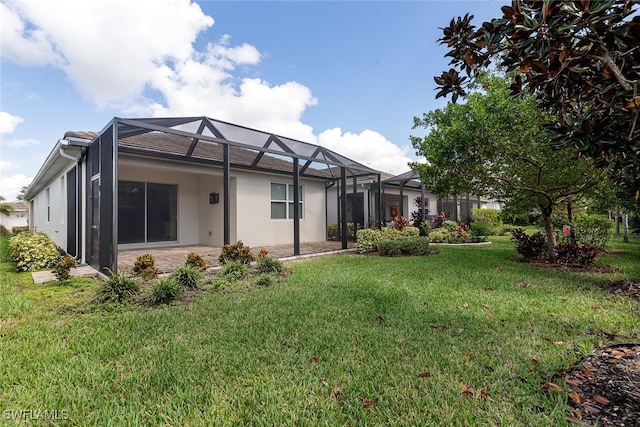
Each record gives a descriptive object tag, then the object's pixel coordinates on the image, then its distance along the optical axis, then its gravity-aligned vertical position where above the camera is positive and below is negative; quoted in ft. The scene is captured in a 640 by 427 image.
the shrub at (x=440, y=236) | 46.94 -2.70
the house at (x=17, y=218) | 89.46 +2.46
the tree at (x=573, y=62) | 6.02 +3.52
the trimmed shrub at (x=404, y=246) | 32.76 -2.96
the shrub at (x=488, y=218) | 64.79 +0.00
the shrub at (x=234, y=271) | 20.07 -3.31
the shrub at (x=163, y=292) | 14.96 -3.46
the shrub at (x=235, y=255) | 23.62 -2.56
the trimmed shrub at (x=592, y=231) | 32.40 -1.59
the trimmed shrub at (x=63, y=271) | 18.19 -2.74
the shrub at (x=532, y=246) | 28.80 -2.76
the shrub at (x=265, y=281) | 18.98 -3.73
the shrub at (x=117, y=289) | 14.87 -3.32
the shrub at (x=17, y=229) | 76.02 -0.79
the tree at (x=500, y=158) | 21.62 +4.84
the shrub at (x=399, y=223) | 40.14 -0.49
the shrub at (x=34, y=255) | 24.03 -2.41
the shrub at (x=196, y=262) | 20.99 -2.72
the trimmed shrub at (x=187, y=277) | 17.81 -3.19
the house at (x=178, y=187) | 22.15 +4.14
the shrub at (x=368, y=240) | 35.01 -2.34
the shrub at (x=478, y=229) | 52.95 -1.94
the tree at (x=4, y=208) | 77.54 +4.66
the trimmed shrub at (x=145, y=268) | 18.83 -2.86
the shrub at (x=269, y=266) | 22.02 -3.24
